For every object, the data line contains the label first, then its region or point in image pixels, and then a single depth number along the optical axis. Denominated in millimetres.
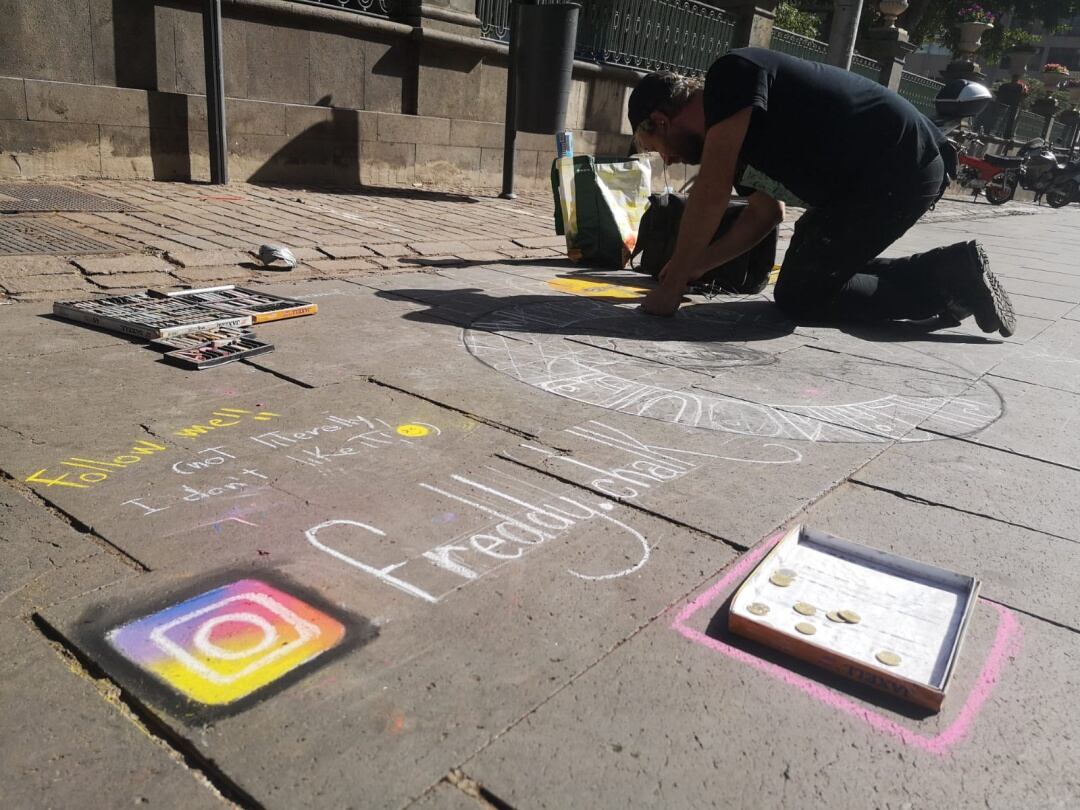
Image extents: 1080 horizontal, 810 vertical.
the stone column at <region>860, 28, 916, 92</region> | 16578
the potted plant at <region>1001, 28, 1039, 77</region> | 27042
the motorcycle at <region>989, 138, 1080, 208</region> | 19234
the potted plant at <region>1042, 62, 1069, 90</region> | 29656
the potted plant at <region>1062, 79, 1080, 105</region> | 30344
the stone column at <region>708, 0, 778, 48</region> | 12172
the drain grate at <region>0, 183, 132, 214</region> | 5199
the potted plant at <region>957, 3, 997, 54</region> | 21875
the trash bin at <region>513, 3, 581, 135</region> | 7273
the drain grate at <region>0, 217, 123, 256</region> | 4164
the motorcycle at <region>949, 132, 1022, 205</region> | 17109
